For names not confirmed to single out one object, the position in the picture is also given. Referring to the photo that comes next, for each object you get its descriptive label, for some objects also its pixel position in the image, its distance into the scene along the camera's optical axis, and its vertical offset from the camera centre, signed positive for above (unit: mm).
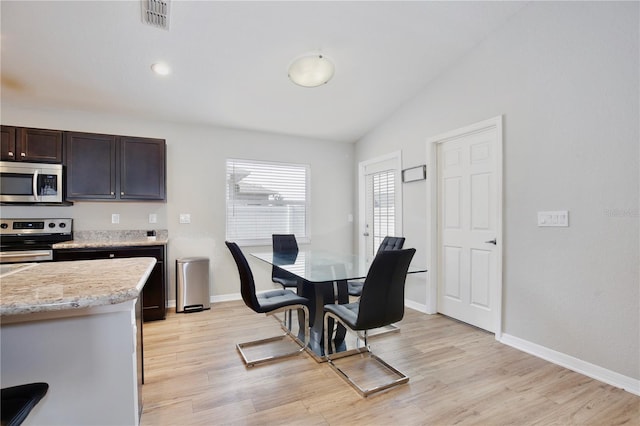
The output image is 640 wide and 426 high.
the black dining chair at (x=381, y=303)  2014 -613
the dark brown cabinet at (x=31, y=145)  3109 +710
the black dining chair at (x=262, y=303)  2381 -724
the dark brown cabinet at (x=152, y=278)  3256 -703
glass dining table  2449 -473
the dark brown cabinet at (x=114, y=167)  3340 +523
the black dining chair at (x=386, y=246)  3086 -333
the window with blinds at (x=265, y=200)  4336 +200
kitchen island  1020 -462
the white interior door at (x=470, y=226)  3051 -134
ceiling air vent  2285 +1524
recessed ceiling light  2949 +1400
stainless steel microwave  3045 +318
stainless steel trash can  3711 -845
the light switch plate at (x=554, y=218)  2434 -38
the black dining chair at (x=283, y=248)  3590 -432
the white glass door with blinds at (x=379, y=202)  4223 +177
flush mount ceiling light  2662 +1248
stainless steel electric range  2976 -247
